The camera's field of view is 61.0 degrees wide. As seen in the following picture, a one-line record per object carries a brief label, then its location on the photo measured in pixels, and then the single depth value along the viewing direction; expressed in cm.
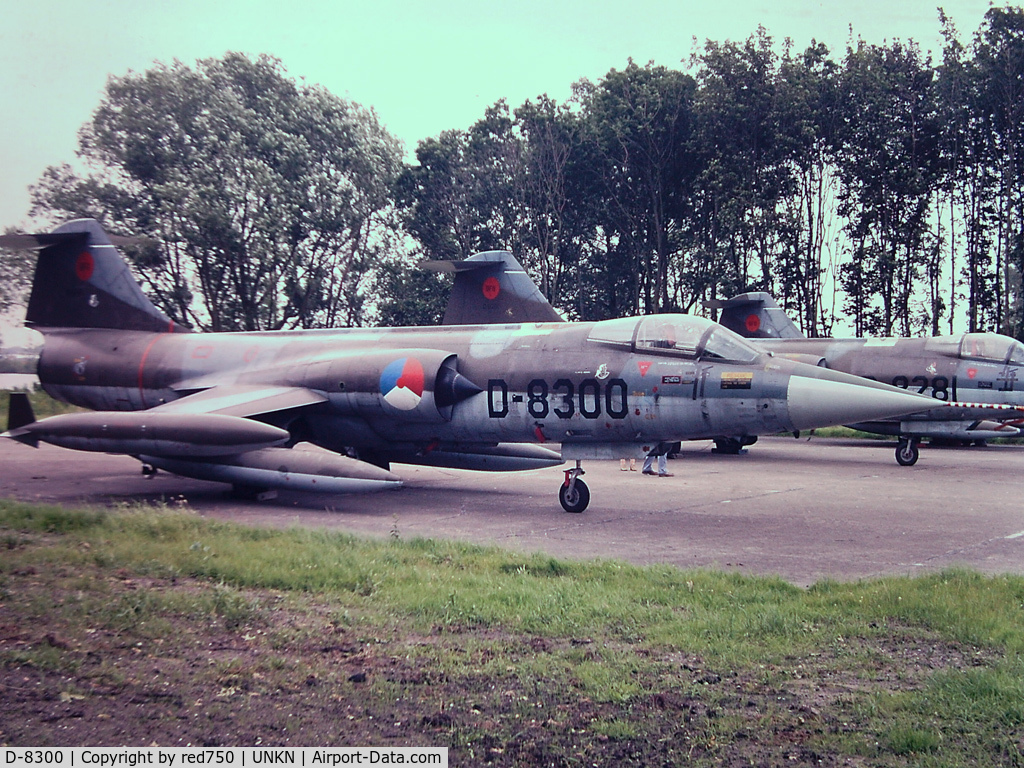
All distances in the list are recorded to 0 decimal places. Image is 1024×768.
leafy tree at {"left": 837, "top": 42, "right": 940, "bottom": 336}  3203
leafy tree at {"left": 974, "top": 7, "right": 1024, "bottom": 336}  2977
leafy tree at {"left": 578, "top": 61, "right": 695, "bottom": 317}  3547
